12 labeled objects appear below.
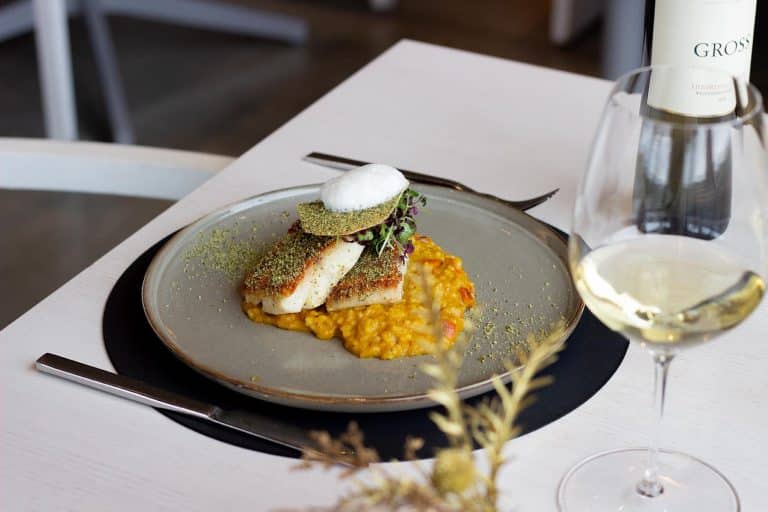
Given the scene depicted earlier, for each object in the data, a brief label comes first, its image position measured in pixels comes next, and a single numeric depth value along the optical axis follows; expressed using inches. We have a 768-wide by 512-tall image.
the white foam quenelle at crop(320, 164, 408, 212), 38.9
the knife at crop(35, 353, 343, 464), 35.5
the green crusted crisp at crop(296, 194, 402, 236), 38.6
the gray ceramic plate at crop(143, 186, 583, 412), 36.3
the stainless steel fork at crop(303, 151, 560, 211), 44.8
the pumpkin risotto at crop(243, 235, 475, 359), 37.4
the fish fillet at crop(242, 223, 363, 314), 38.2
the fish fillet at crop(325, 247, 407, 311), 38.5
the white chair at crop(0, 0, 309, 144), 106.6
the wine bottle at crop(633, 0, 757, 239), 30.5
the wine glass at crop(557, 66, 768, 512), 30.8
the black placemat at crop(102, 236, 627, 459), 35.7
